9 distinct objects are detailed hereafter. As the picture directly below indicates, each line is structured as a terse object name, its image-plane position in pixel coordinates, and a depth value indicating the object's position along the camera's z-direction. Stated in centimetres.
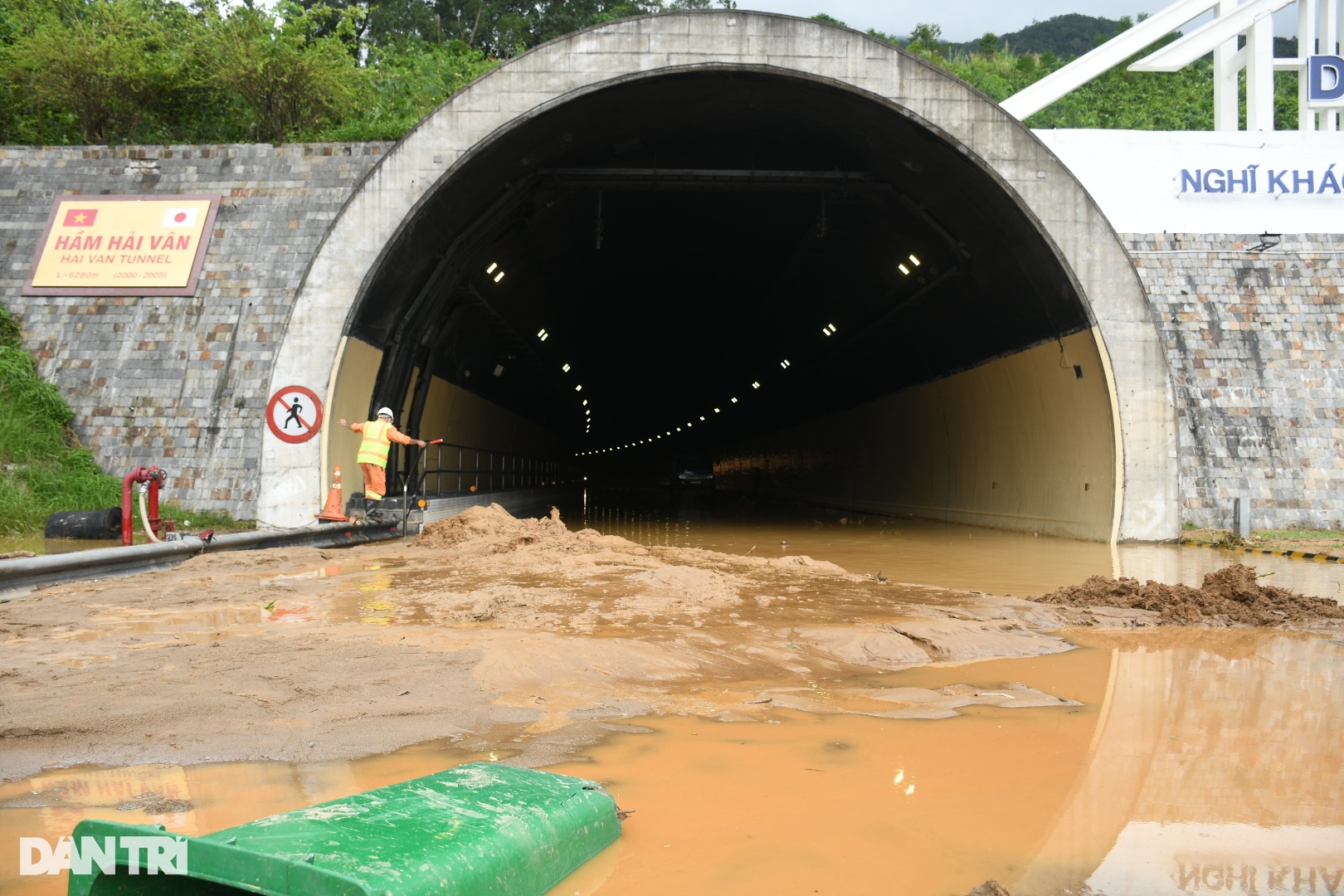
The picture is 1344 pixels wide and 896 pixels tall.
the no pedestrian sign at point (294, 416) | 1535
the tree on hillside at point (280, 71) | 2267
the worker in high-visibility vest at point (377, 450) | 1465
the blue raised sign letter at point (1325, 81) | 2377
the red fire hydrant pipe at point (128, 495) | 1249
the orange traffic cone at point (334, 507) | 1492
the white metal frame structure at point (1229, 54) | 2402
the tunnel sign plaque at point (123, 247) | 1920
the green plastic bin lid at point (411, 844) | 245
